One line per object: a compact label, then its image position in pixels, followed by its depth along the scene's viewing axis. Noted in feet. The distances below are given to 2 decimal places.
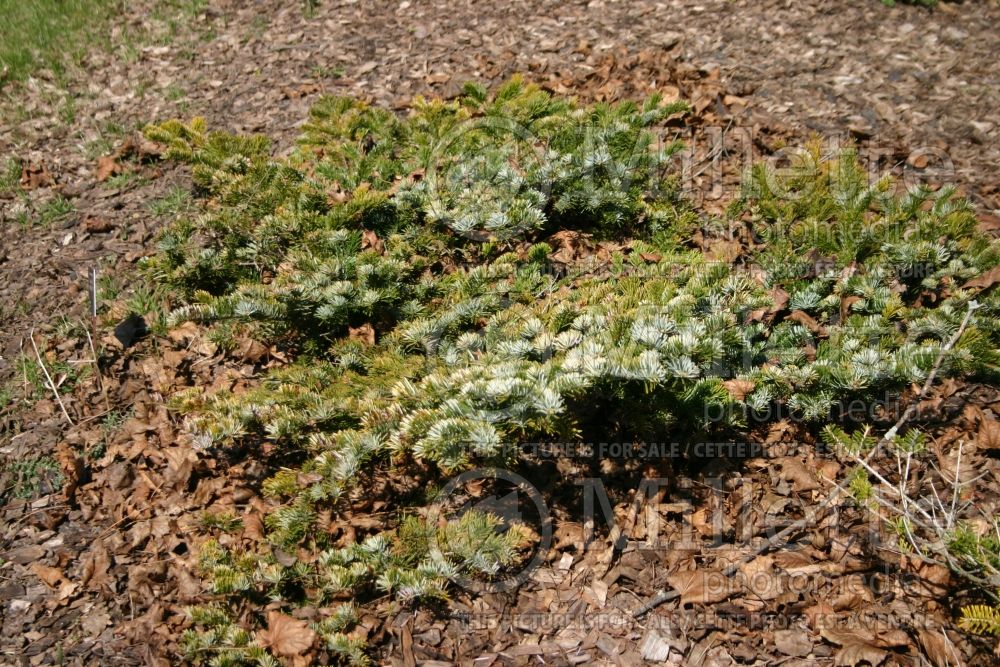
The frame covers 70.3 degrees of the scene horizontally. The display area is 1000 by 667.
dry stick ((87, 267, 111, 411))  11.52
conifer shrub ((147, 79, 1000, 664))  8.09
